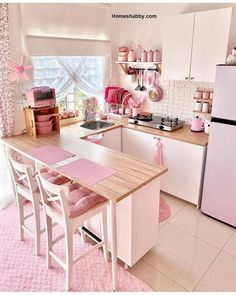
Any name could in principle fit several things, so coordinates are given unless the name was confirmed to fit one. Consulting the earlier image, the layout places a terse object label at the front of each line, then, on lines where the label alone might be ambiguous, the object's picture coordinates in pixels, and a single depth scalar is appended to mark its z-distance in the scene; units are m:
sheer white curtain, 2.97
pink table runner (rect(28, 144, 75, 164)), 2.06
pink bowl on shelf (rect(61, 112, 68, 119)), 3.28
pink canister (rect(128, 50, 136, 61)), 3.36
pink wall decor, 2.54
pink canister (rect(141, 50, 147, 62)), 3.20
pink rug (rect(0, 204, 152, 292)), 1.88
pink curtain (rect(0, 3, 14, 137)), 2.44
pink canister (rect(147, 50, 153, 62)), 3.13
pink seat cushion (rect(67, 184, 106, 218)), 1.72
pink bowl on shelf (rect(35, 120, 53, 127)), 2.65
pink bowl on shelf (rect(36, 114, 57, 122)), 2.65
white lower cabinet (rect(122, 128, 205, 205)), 2.66
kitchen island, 1.65
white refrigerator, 2.21
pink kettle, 2.88
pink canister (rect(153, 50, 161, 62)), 3.09
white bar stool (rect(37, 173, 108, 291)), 1.64
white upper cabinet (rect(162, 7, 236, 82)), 2.35
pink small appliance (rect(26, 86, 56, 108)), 2.56
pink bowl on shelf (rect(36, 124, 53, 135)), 2.67
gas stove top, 2.95
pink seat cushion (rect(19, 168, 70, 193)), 2.01
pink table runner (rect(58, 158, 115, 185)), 1.76
